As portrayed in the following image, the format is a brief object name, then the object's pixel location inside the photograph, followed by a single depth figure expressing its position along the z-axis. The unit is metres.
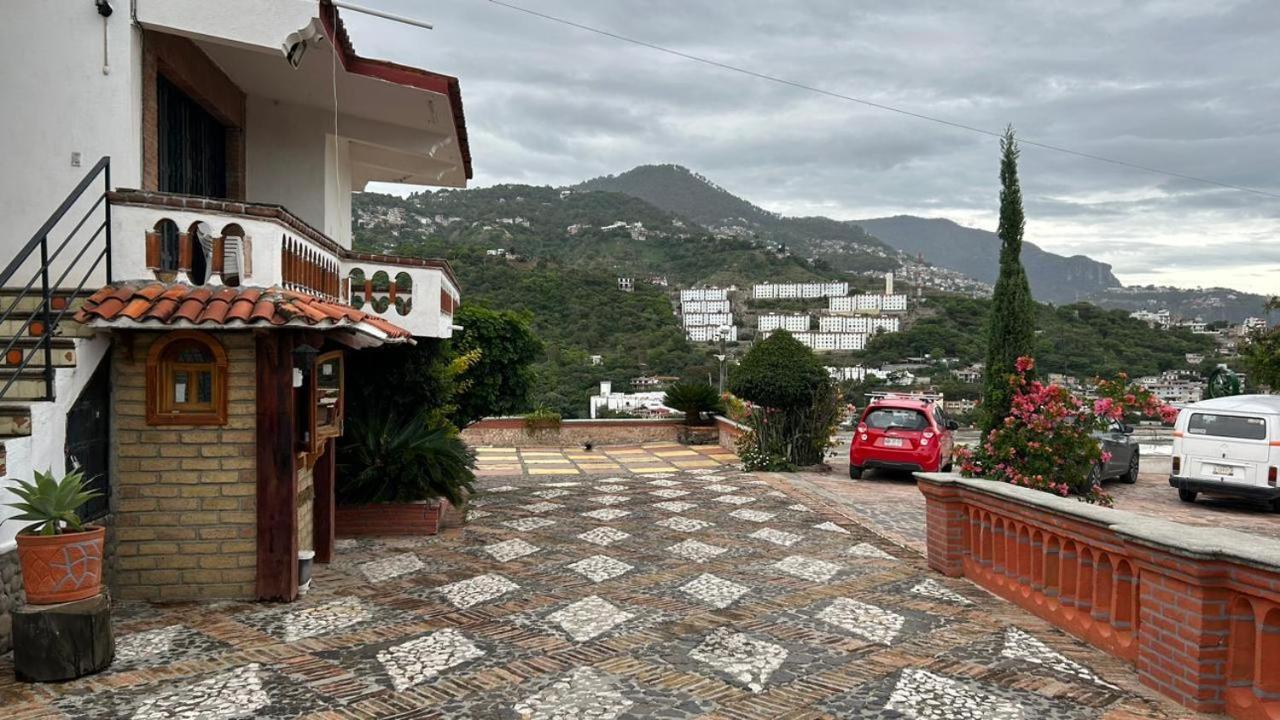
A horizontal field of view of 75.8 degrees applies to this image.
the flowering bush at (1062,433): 8.30
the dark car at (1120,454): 14.17
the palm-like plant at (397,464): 8.92
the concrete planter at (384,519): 8.94
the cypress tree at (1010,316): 12.11
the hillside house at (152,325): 5.52
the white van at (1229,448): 12.27
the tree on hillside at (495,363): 14.61
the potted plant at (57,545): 4.47
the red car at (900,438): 13.91
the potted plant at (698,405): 22.44
